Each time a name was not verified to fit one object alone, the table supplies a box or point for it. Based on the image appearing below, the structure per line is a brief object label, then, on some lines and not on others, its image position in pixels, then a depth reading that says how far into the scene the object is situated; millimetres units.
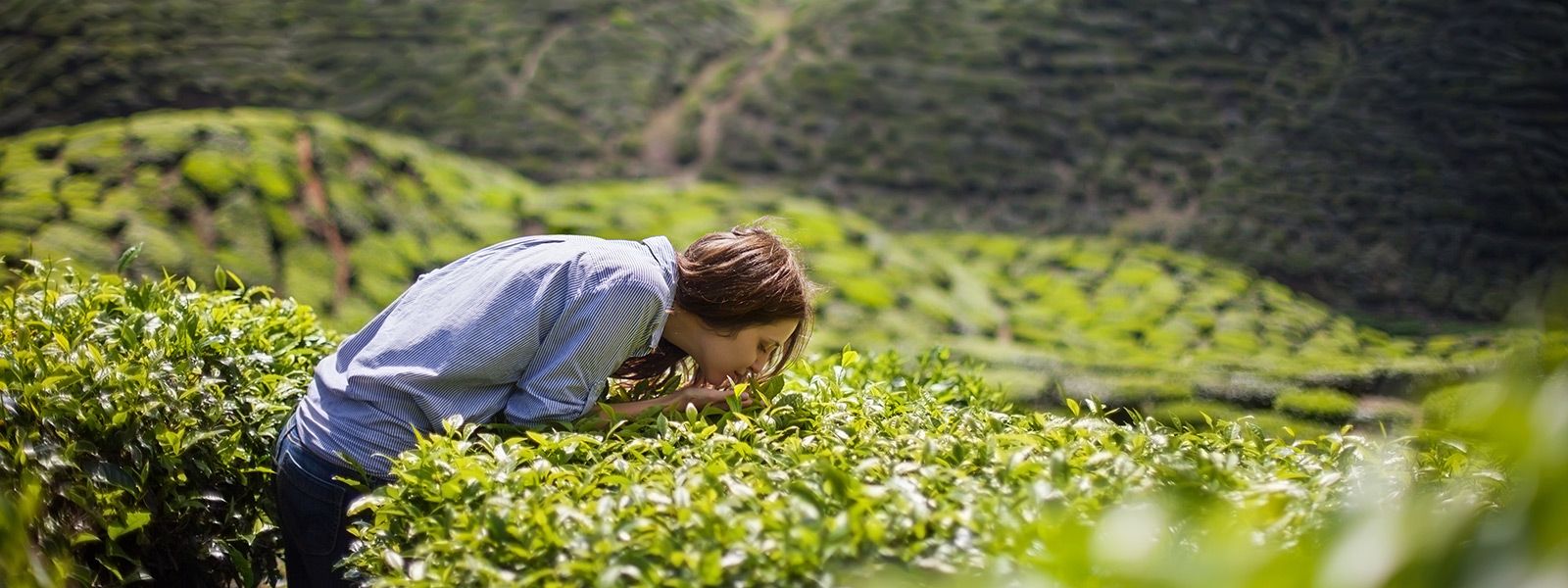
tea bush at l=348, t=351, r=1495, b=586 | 1529
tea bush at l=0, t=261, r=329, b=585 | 2156
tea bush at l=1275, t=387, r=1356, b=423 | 8367
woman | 2014
